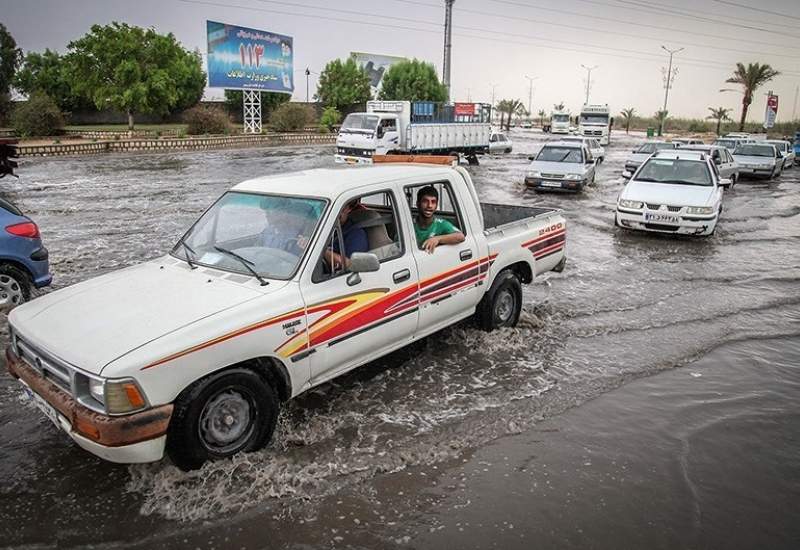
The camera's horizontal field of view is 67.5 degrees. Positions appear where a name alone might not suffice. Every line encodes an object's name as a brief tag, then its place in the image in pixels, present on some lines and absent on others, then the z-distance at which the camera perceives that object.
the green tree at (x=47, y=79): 54.03
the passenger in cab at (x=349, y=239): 4.52
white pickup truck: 3.47
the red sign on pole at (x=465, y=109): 30.89
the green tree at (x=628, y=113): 88.50
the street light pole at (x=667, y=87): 72.82
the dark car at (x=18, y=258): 6.74
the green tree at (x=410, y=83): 73.50
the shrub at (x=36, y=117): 39.00
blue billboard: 45.56
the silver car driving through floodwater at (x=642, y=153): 23.33
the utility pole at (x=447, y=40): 38.66
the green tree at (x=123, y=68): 43.50
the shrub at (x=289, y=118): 48.38
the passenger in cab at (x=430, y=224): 5.44
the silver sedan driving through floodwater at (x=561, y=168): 19.03
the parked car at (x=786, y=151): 29.84
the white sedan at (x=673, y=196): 12.06
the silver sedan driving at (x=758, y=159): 24.55
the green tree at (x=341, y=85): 67.88
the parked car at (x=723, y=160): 19.44
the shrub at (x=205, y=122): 43.66
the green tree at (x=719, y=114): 75.96
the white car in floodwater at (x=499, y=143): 36.91
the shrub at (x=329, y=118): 52.88
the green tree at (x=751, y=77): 55.81
